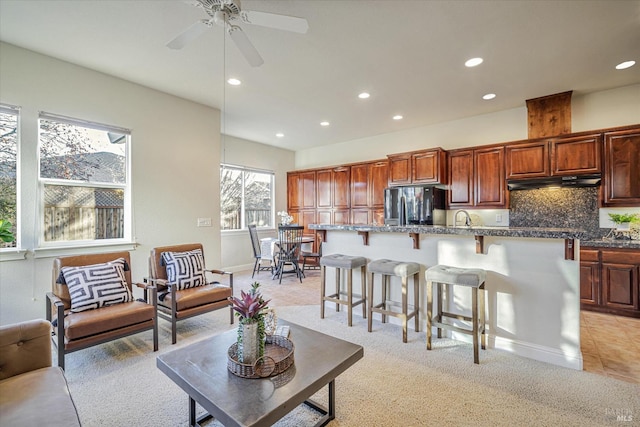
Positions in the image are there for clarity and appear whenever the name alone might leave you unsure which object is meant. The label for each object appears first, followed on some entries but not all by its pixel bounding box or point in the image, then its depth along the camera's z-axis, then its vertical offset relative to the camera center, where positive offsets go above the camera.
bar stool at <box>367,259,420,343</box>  2.84 -0.66
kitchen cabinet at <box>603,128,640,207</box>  3.61 +0.60
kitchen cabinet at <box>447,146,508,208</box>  4.57 +0.62
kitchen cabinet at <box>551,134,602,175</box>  3.82 +0.83
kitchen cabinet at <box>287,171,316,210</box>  7.08 +0.67
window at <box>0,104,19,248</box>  2.93 +0.54
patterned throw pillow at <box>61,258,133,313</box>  2.51 -0.63
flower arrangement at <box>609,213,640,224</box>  3.67 -0.05
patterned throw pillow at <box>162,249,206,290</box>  3.14 -0.59
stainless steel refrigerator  4.92 +0.18
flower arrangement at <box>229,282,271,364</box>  1.53 -0.59
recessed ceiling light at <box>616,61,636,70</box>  3.24 +1.74
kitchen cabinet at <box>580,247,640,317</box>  3.39 -0.82
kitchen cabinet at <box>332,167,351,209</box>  6.46 +0.66
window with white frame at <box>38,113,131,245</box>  3.21 +0.44
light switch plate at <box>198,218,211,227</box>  4.53 -0.09
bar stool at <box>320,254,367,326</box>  3.24 -0.72
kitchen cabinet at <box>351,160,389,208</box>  5.93 +0.70
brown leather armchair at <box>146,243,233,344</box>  2.83 -0.84
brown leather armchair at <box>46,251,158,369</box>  2.19 -0.85
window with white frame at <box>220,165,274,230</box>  6.29 +0.44
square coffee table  1.23 -0.83
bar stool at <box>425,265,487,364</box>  2.39 -0.70
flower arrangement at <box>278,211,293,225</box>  6.58 -0.07
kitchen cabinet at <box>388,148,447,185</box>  5.02 +0.90
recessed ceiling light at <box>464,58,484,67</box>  3.14 +1.73
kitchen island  2.34 -0.57
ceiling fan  1.91 +1.36
